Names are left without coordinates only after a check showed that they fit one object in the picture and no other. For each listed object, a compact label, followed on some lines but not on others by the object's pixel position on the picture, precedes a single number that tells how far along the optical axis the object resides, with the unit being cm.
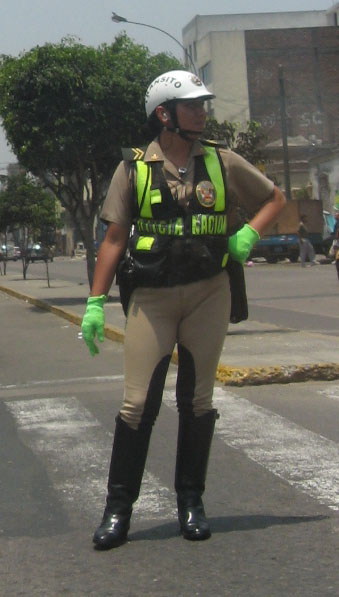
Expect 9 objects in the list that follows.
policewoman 469
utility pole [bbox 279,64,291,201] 4822
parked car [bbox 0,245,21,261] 8831
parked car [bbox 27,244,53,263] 7275
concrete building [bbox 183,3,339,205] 7231
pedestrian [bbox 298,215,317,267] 3800
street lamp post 3347
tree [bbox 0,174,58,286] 4178
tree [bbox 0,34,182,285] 2127
